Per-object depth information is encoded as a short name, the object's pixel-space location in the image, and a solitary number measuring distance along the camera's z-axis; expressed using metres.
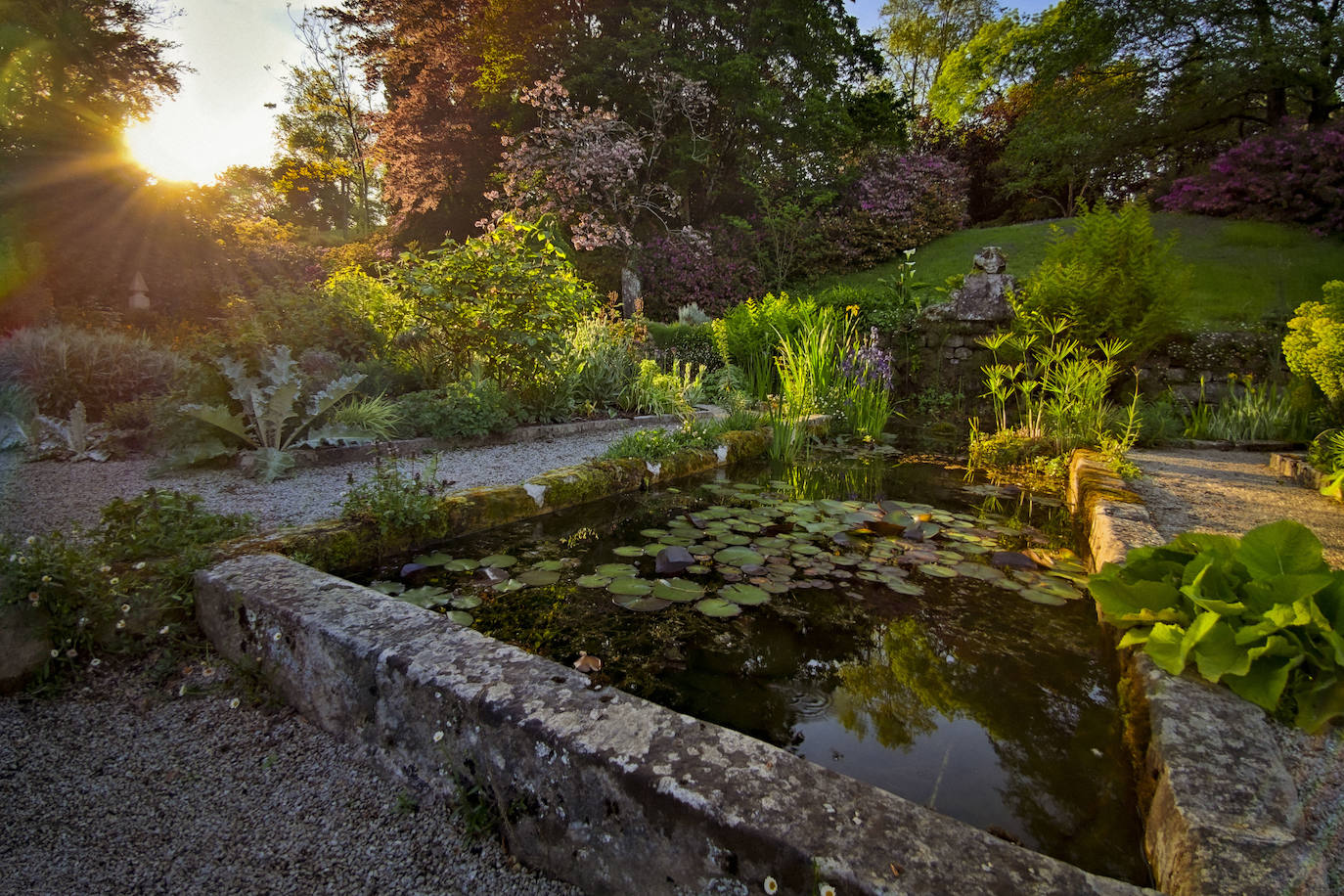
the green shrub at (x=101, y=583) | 1.50
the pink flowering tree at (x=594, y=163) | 10.65
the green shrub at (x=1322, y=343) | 3.57
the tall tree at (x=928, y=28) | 23.30
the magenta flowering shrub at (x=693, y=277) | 12.27
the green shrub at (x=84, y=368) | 4.41
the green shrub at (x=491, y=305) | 4.62
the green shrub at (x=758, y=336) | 7.48
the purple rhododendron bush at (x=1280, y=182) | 9.54
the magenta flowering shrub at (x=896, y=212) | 12.90
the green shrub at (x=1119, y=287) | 5.45
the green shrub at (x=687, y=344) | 8.81
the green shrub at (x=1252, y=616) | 1.16
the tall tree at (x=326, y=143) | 16.61
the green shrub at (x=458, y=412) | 4.41
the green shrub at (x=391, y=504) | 2.29
